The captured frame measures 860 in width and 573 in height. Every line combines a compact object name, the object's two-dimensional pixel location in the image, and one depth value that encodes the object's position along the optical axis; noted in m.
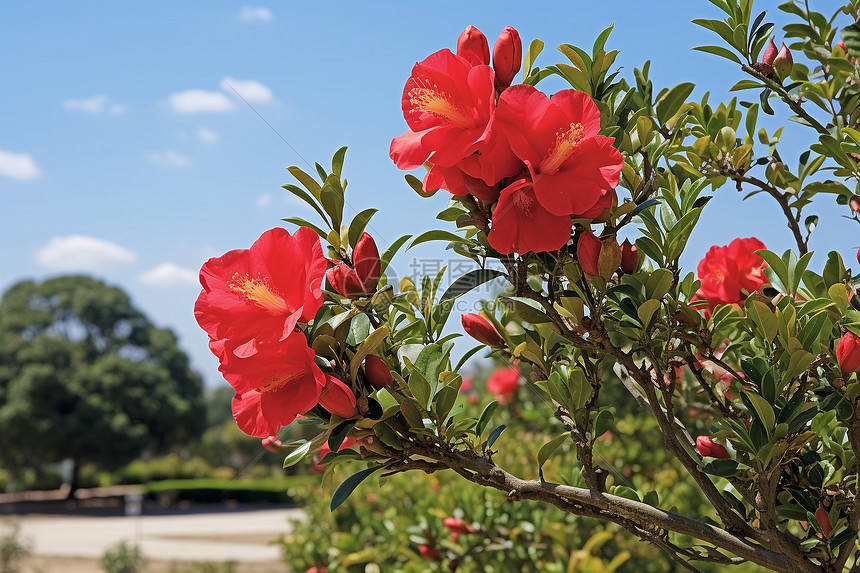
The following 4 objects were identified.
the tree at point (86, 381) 19.52
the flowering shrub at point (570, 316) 0.82
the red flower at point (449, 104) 0.82
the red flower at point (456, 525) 2.07
